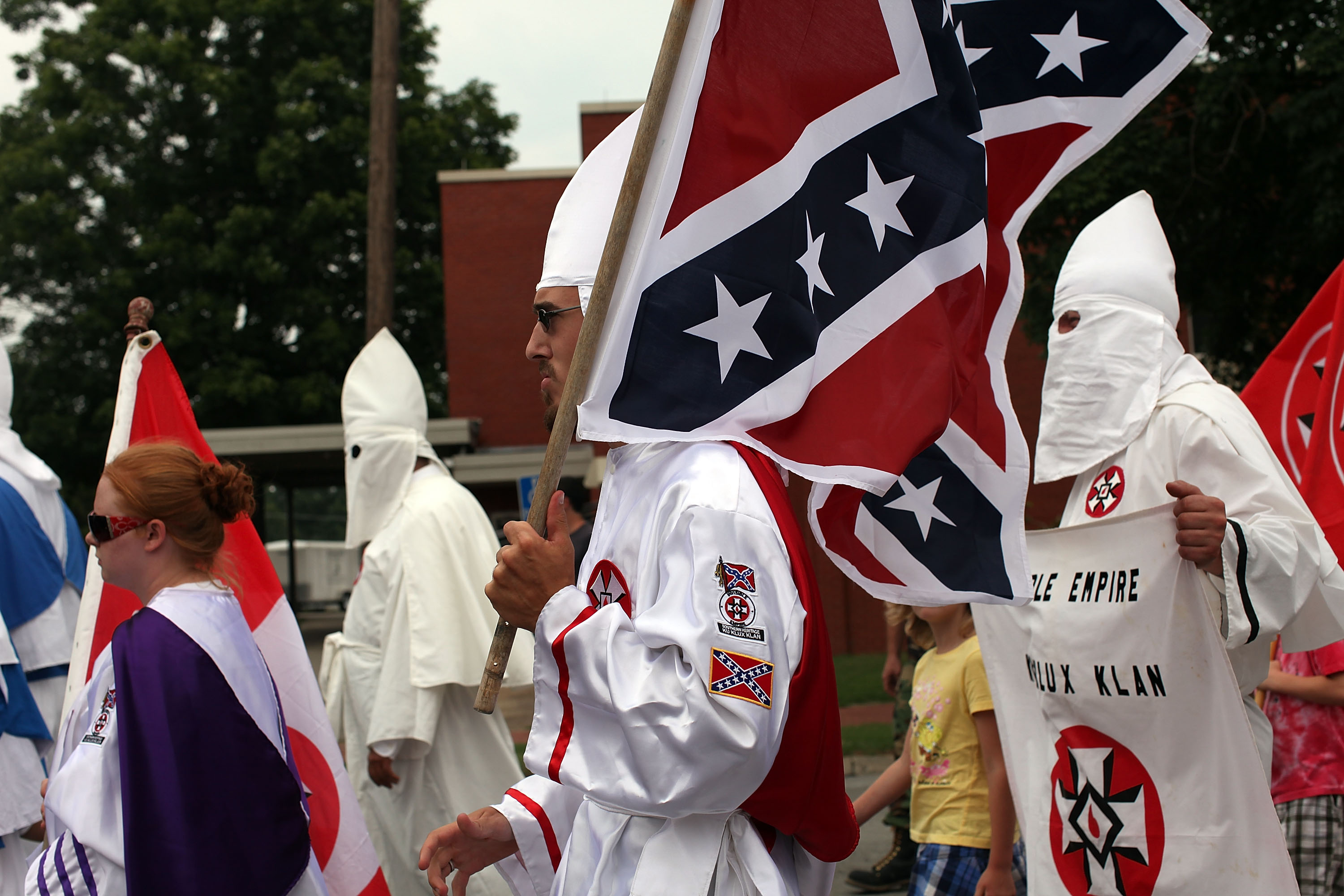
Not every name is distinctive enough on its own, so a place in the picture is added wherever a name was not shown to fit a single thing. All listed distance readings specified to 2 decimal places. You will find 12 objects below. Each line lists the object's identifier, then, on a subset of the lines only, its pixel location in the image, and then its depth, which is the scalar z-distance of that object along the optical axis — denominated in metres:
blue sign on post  13.27
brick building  23.53
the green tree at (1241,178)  13.02
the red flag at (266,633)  3.89
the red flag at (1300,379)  4.70
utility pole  12.66
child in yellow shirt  4.15
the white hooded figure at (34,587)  5.17
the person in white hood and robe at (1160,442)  3.37
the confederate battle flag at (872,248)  2.31
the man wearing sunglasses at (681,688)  2.02
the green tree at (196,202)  25.25
